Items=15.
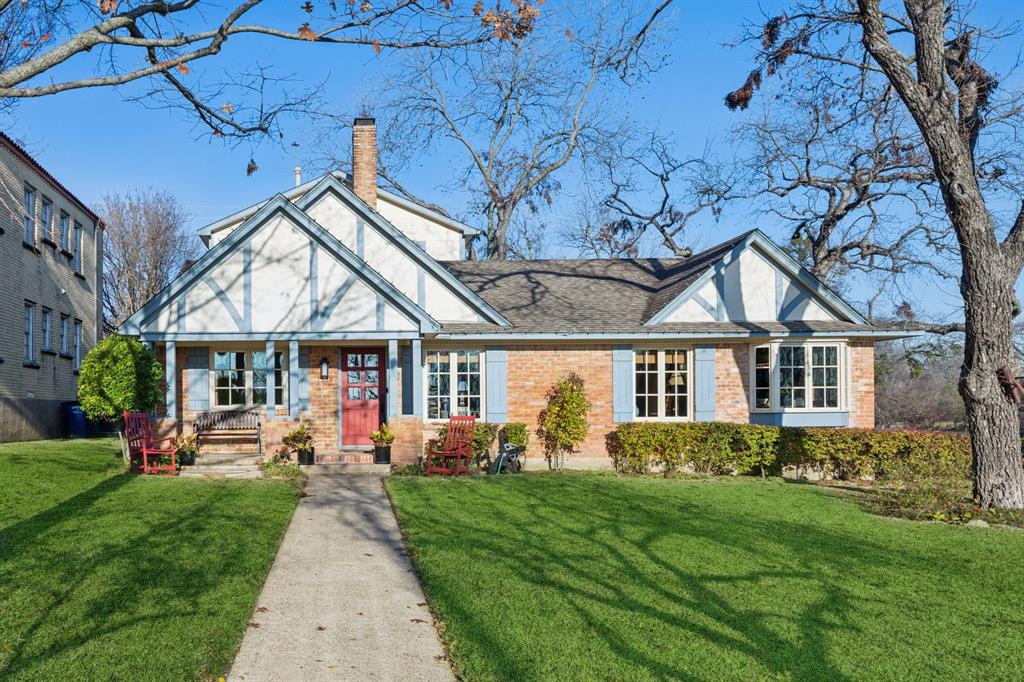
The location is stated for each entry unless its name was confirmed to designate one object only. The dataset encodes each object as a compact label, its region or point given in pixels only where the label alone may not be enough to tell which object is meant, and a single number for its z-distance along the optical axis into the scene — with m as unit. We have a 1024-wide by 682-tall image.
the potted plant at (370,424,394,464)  16.09
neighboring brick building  20.00
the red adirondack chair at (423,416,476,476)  15.70
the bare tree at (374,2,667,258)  34.31
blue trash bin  23.48
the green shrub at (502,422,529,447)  16.95
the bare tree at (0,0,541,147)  6.68
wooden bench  16.94
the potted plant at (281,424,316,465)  16.14
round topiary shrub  15.27
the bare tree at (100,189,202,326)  44.03
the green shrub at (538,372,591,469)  17.03
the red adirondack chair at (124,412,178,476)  14.66
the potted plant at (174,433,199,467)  15.57
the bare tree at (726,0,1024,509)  11.75
